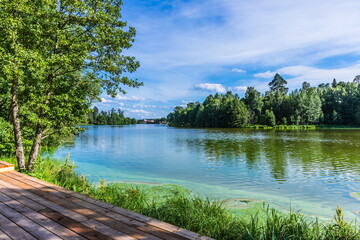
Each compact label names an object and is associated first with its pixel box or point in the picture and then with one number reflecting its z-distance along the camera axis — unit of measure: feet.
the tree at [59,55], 24.97
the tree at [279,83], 363.99
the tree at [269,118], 268.21
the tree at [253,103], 297.53
